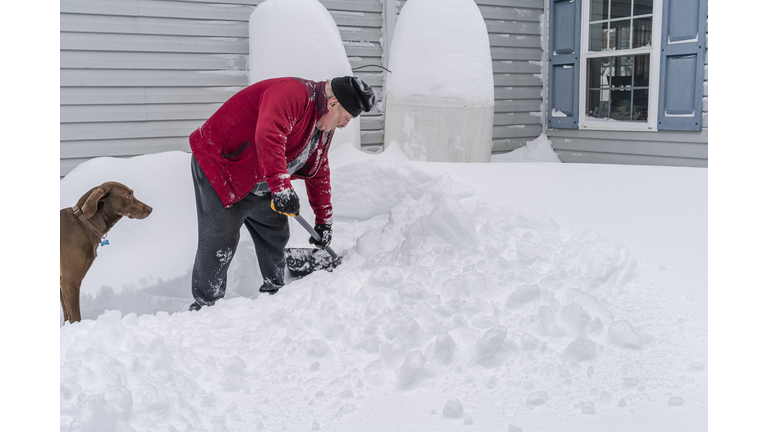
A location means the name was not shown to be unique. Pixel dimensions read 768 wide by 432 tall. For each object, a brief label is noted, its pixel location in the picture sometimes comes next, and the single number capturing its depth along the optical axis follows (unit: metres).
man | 2.45
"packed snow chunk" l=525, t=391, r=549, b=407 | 1.85
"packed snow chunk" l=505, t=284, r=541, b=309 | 2.37
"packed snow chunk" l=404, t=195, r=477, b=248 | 2.93
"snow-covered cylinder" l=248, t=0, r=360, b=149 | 4.76
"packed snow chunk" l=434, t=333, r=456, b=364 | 2.10
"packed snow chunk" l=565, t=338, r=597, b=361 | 2.05
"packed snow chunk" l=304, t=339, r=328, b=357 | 2.19
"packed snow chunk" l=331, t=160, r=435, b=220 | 3.75
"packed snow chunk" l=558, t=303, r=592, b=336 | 2.19
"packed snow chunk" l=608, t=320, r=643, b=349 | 2.11
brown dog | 2.78
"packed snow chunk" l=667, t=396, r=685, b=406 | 1.80
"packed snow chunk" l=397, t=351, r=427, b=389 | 2.00
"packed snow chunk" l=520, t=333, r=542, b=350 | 2.12
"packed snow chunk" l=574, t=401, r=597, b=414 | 1.78
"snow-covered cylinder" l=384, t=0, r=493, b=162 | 5.02
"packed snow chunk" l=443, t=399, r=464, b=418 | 1.81
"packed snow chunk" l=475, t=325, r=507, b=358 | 2.09
